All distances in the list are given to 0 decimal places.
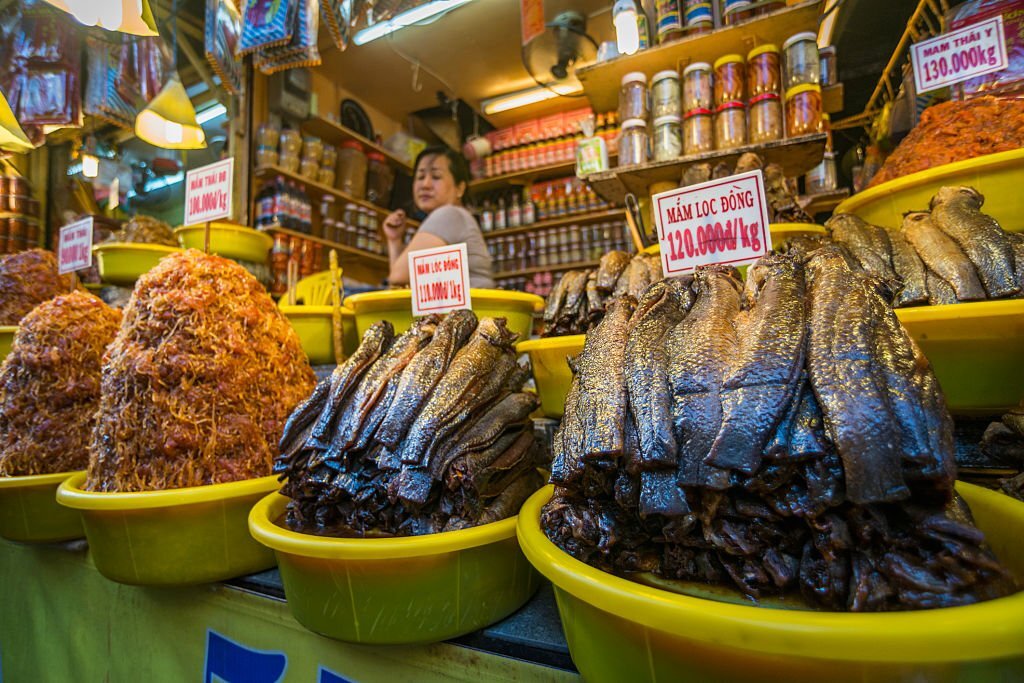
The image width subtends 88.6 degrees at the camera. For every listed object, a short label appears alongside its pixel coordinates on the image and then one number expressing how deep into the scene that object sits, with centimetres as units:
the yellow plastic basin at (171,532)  109
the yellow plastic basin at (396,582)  82
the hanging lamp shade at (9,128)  193
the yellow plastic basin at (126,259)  240
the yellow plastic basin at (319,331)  202
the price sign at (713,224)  105
